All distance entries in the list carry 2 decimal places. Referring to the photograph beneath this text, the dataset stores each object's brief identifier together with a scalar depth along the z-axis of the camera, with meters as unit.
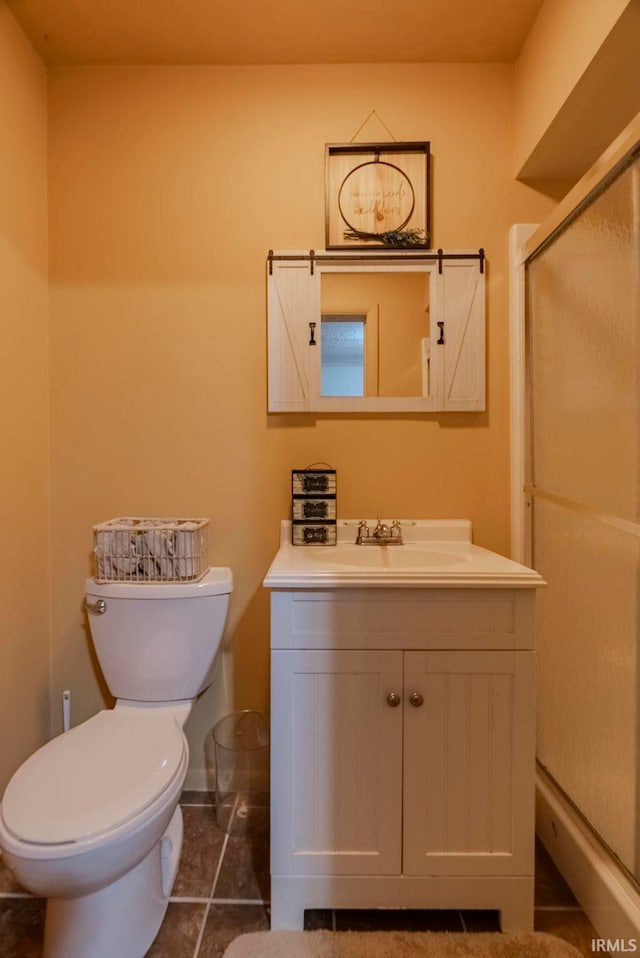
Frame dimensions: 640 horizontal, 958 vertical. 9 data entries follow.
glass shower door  1.03
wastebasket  1.40
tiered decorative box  1.47
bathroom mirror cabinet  1.49
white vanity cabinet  1.04
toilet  0.83
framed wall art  1.48
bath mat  1.00
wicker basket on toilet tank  1.35
